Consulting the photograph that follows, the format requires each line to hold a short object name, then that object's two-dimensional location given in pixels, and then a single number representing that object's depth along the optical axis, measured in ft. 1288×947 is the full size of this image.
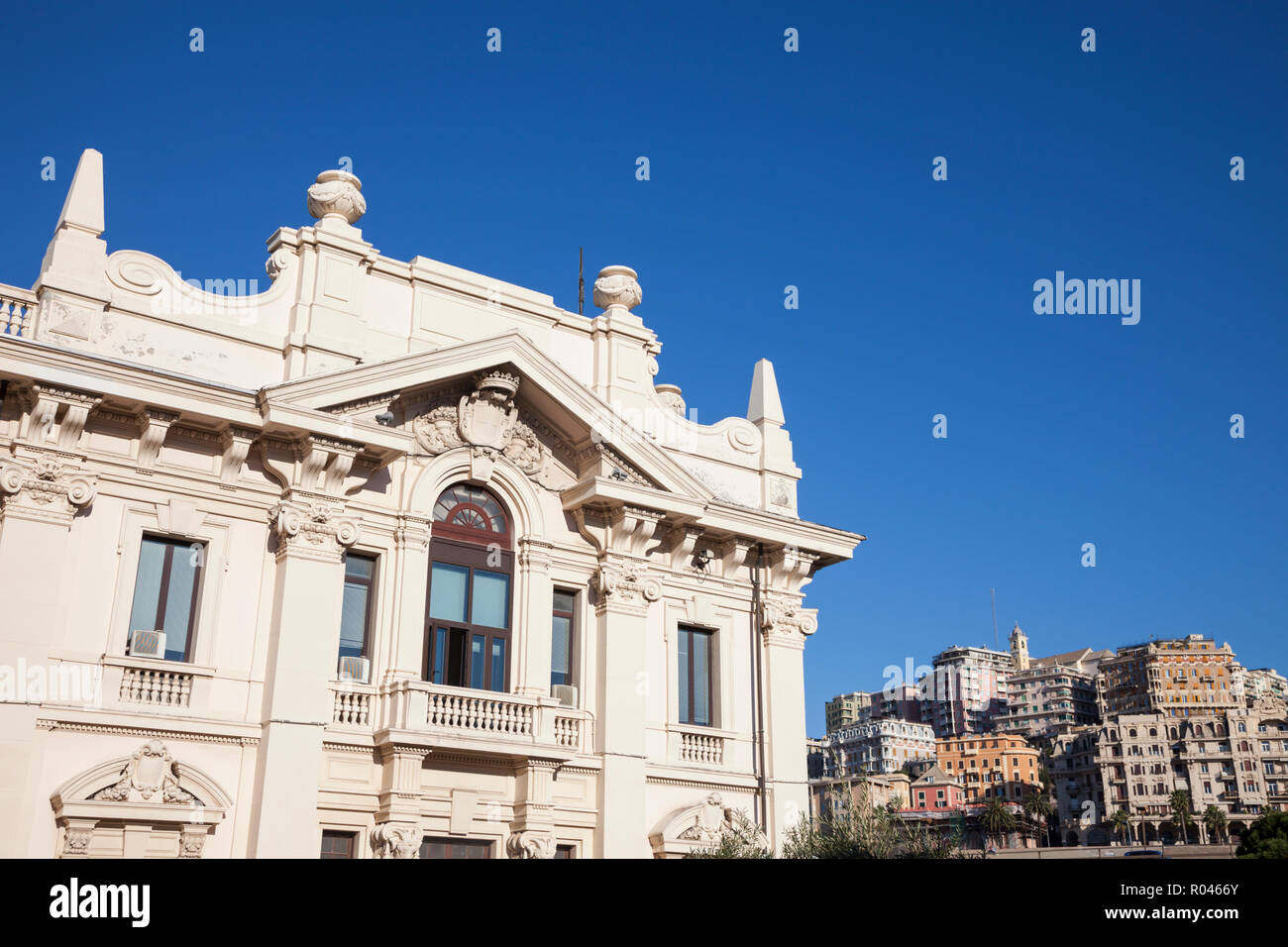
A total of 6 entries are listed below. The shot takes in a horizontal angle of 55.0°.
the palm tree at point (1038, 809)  567.59
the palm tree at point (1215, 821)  491.72
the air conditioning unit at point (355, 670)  65.46
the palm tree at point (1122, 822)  515.62
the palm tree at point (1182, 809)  502.79
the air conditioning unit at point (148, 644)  59.67
